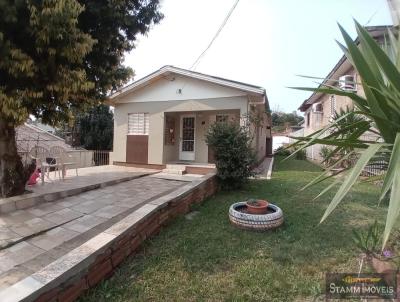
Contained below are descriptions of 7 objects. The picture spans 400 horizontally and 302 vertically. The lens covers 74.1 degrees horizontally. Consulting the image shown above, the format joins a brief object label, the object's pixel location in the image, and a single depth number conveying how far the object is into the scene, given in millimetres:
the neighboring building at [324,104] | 10727
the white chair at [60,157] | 8281
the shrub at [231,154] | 7340
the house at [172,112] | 10633
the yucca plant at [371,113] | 1475
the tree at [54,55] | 4359
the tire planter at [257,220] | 4570
